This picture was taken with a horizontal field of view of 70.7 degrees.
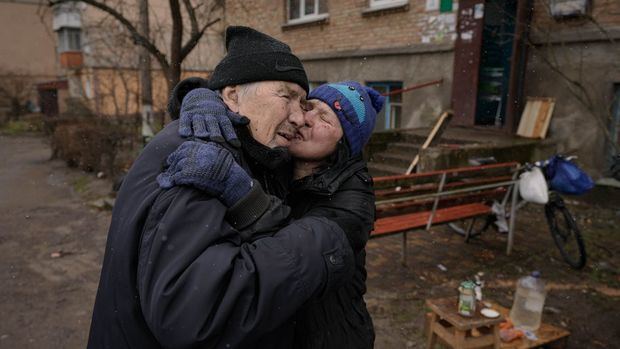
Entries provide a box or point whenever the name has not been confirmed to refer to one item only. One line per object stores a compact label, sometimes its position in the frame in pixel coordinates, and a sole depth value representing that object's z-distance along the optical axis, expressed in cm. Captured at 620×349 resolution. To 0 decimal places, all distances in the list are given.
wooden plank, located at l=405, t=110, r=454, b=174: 759
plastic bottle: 351
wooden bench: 439
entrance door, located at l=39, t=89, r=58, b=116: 2898
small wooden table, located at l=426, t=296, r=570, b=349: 306
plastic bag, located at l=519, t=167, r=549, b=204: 504
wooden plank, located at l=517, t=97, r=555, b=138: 761
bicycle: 492
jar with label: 312
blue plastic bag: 494
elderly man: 103
